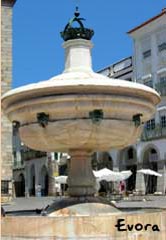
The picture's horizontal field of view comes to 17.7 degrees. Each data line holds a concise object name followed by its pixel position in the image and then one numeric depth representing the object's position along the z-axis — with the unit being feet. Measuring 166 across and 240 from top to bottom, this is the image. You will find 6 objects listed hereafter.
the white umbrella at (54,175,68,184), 109.61
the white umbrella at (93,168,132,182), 95.93
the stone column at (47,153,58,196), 165.58
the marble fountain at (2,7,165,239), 21.99
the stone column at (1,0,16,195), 90.53
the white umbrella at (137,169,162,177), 113.09
